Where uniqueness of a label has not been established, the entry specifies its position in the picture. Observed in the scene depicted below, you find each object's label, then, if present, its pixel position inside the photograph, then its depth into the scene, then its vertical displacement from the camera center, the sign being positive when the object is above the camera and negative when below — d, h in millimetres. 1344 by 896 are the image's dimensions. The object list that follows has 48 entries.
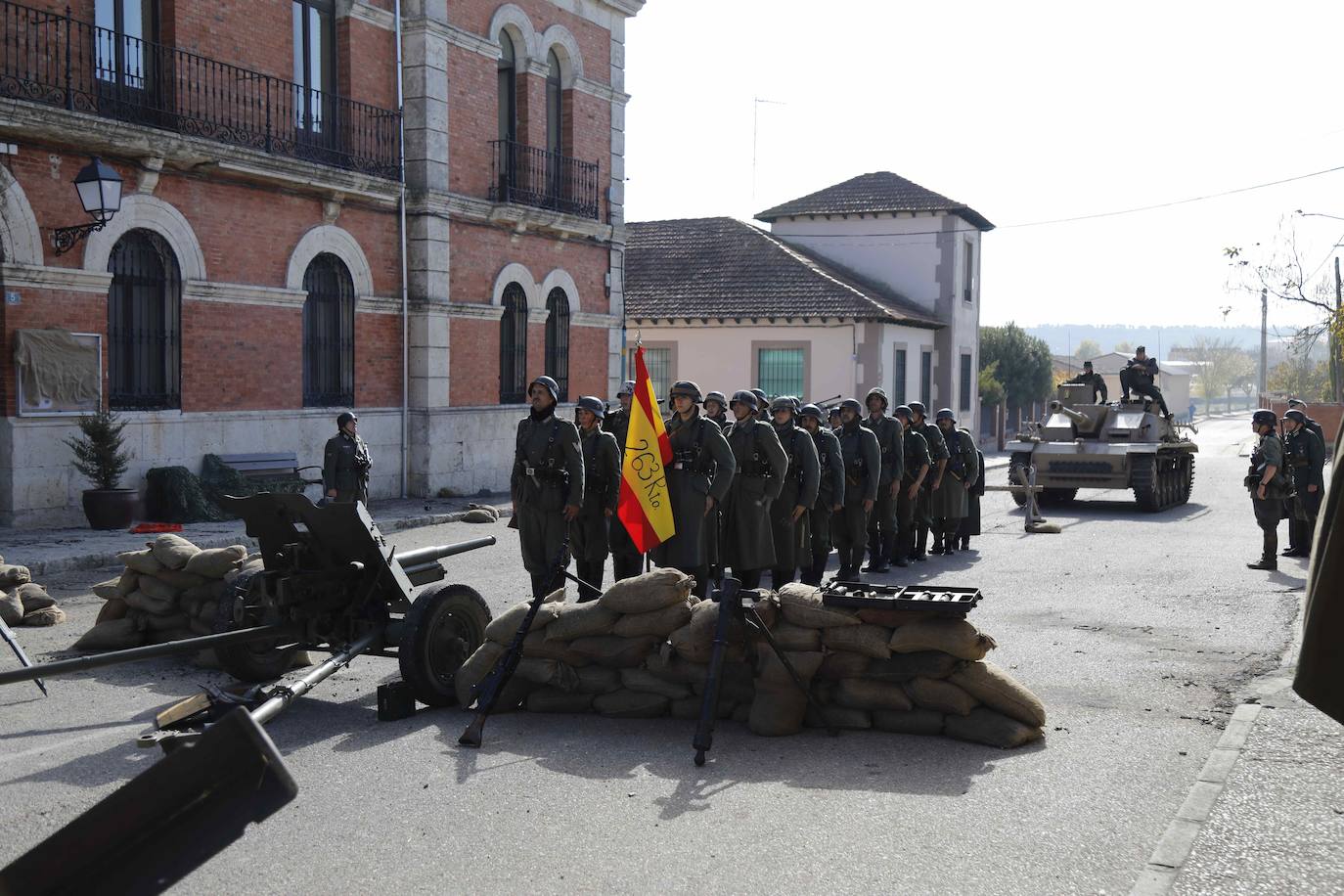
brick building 14906 +2210
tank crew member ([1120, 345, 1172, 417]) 23891 +60
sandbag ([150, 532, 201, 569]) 8727 -1228
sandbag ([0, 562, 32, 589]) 9992 -1612
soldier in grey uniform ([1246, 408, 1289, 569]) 13805 -1205
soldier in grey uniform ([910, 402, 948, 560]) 14883 -1064
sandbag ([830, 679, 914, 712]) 6891 -1706
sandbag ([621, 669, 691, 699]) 7105 -1714
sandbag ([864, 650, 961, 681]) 6809 -1537
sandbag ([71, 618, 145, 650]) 8805 -1826
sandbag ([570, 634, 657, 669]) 7199 -1540
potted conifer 14781 -1183
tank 21312 -1228
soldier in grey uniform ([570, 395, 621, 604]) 10656 -999
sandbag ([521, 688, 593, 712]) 7289 -1855
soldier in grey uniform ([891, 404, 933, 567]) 14297 -1184
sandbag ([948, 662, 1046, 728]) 6750 -1651
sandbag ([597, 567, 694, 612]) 7180 -1215
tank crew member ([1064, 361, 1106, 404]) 24000 -1
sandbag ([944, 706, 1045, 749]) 6645 -1828
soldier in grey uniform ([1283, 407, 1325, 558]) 14138 -908
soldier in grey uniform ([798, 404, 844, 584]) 12305 -1091
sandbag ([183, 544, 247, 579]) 8664 -1285
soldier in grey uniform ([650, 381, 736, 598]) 10523 -844
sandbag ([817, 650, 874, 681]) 6949 -1560
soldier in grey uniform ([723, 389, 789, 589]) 11008 -1000
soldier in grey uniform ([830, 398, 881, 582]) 12914 -1193
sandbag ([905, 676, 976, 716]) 6762 -1682
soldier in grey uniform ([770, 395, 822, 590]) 11484 -1078
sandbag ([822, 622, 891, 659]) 6867 -1400
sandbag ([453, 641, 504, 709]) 7246 -1675
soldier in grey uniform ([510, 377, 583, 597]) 9867 -812
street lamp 14219 +2025
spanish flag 9852 -801
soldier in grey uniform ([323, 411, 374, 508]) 13930 -974
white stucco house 33969 +2250
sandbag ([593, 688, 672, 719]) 7125 -1833
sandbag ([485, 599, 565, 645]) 7324 -1415
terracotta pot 14812 -1583
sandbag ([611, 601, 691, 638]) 7152 -1371
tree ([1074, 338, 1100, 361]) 161288 +4312
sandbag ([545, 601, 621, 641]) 7262 -1403
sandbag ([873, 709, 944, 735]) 6852 -1841
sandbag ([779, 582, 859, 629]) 6918 -1264
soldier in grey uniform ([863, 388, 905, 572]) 13859 -1160
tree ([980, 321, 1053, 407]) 47875 +751
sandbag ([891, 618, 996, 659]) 6719 -1365
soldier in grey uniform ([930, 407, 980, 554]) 15227 -1300
